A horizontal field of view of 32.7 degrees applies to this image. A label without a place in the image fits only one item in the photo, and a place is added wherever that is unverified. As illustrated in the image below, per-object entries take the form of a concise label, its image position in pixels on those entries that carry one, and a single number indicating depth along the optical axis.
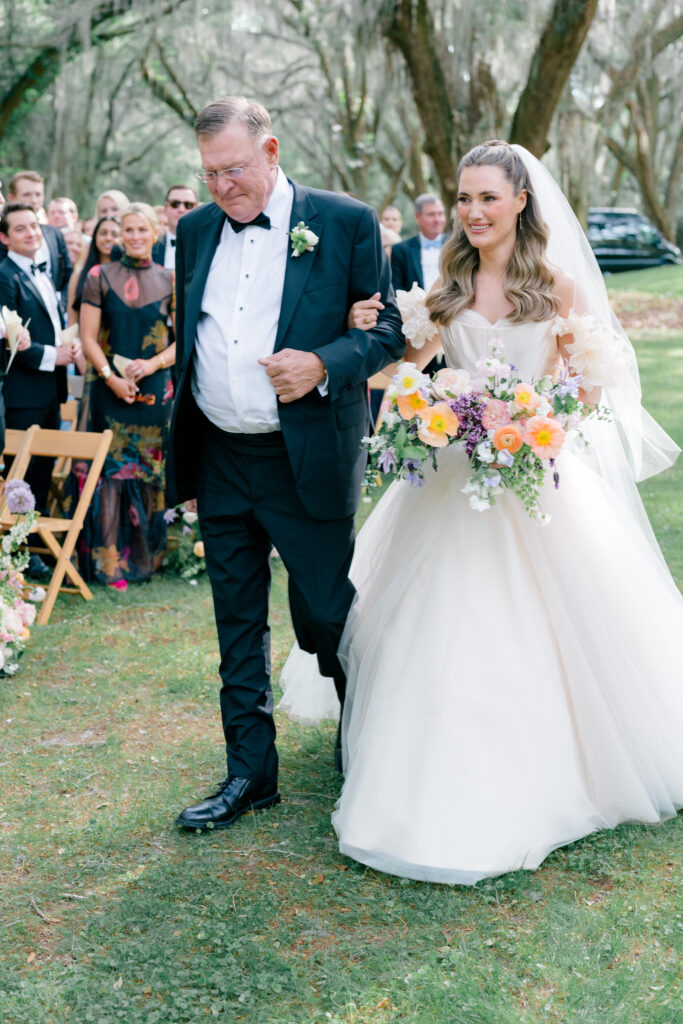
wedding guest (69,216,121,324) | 8.57
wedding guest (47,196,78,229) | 11.14
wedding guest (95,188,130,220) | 9.62
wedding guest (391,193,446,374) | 9.40
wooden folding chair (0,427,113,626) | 6.99
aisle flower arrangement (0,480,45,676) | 5.30
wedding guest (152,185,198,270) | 8.62
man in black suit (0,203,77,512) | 7.48
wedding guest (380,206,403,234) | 13.53
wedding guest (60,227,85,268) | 10.22
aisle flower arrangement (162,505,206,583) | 7.77
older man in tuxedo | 3.81
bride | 3.71
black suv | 28.12
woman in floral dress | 7.52
